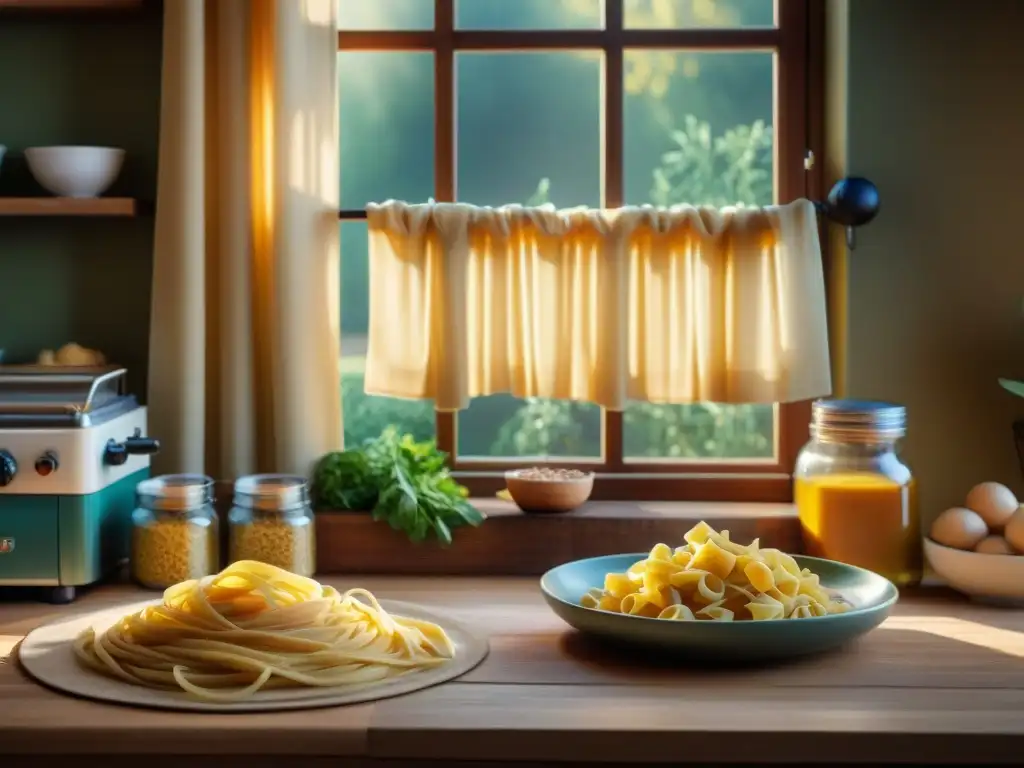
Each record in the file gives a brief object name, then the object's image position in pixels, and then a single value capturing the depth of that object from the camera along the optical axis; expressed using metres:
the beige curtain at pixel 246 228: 2.49
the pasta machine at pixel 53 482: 2.20
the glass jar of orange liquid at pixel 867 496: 2.30
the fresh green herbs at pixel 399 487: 2.42
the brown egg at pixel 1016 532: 2.17
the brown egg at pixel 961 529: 2.21
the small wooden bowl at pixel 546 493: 2.44
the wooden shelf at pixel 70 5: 2.49
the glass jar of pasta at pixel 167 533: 2.29
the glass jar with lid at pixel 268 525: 2.34
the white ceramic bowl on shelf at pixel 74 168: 2.47
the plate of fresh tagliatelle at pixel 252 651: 1.72
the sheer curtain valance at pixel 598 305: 2.52
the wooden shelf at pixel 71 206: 2.48
